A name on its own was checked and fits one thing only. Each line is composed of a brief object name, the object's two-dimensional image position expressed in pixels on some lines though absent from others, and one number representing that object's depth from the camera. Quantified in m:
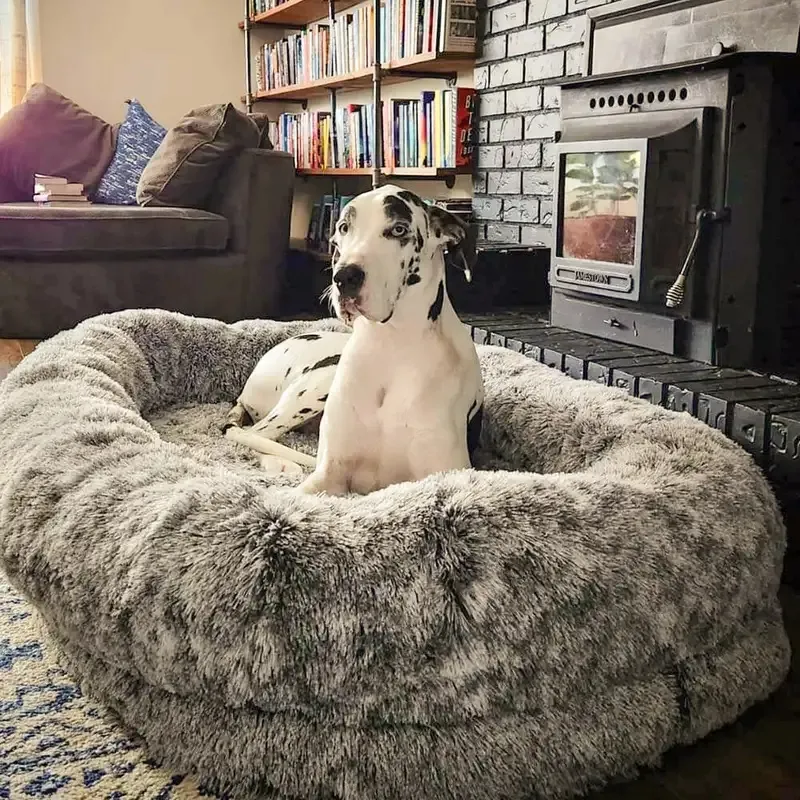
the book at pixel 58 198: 4.78
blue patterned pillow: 4.95
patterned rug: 1.18
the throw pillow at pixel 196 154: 4.31
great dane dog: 1.69
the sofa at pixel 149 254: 4.08
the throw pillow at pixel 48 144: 5.01
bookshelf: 3.98
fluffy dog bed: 1.14
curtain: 5.48
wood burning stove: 2.03
